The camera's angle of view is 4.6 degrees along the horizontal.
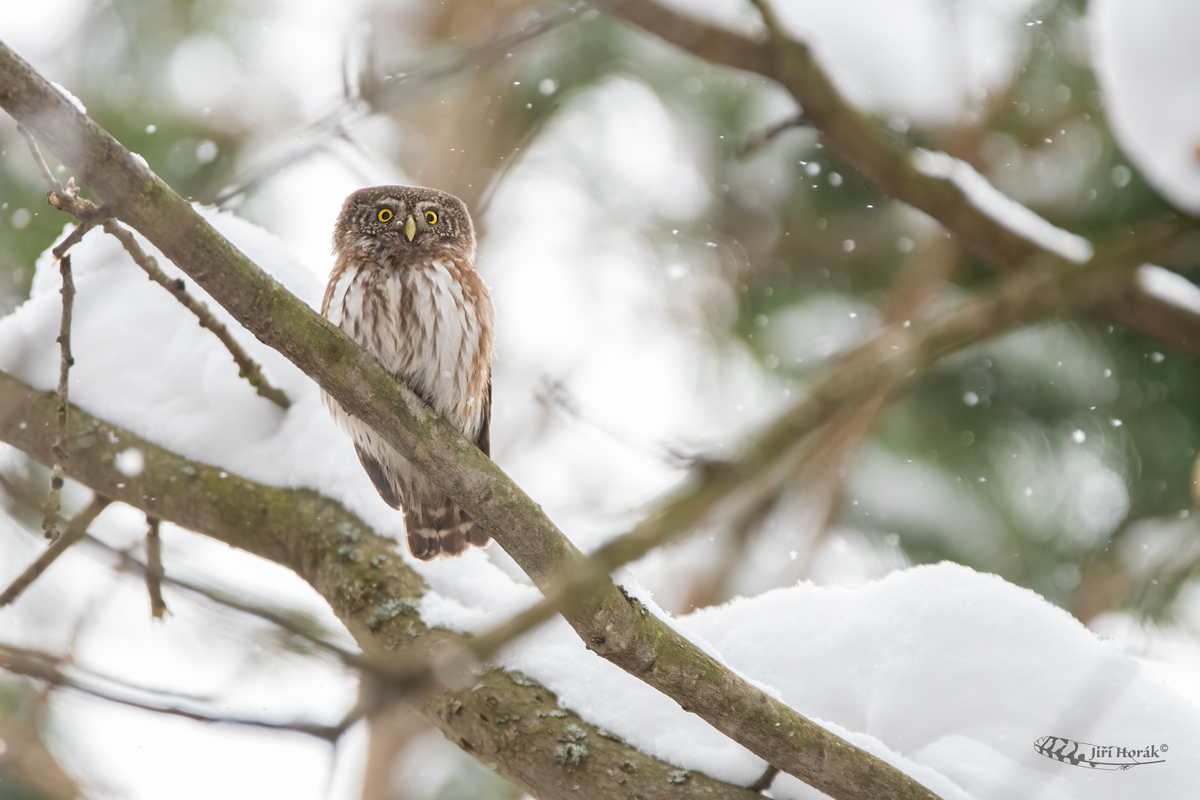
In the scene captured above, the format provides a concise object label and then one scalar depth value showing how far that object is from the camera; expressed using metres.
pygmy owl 6.42
